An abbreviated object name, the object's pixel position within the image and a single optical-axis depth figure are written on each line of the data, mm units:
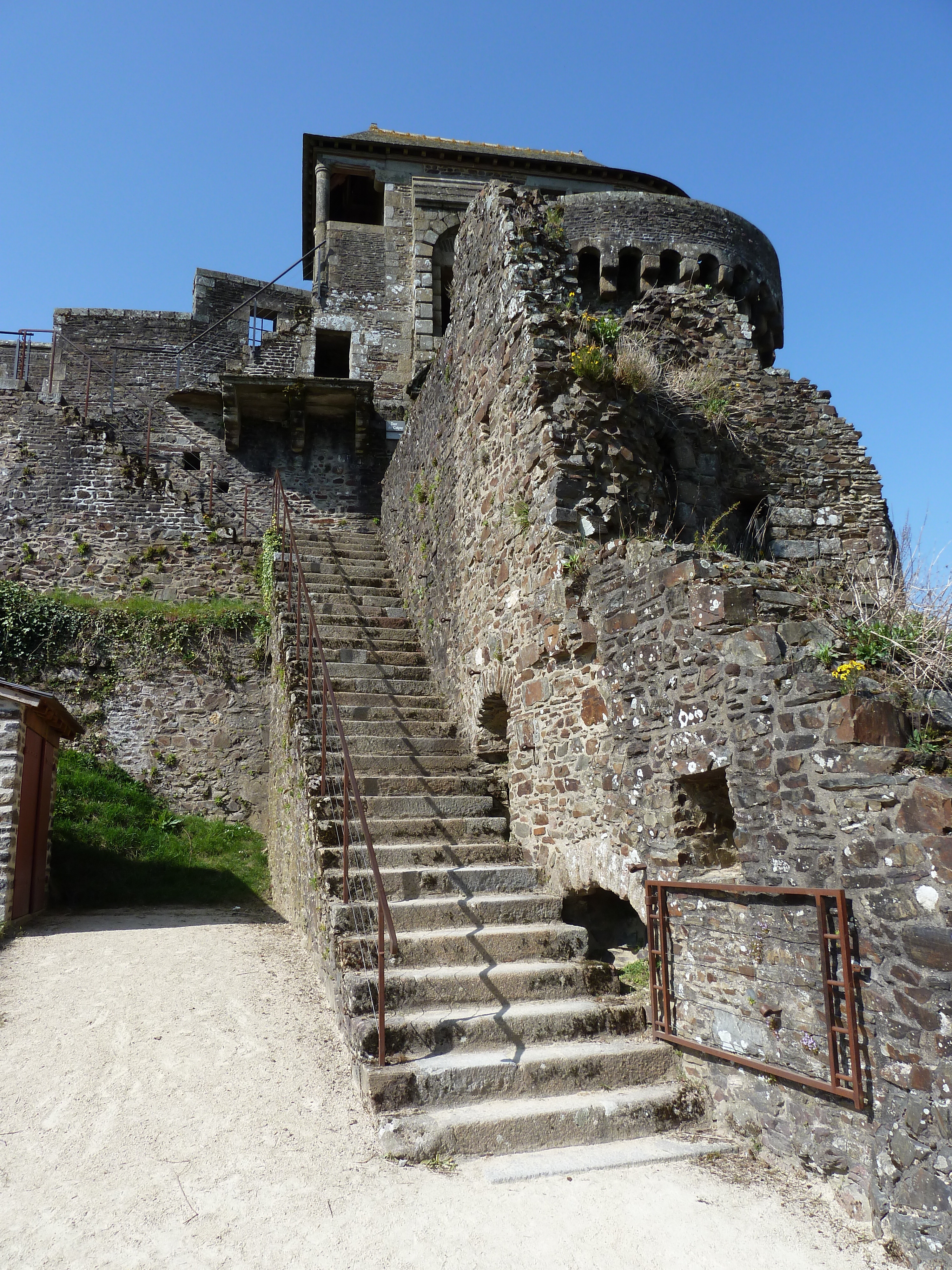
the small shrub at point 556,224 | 7586
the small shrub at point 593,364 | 6629
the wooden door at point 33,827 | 8289
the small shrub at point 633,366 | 6770
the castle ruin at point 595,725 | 3656
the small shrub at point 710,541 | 5254
